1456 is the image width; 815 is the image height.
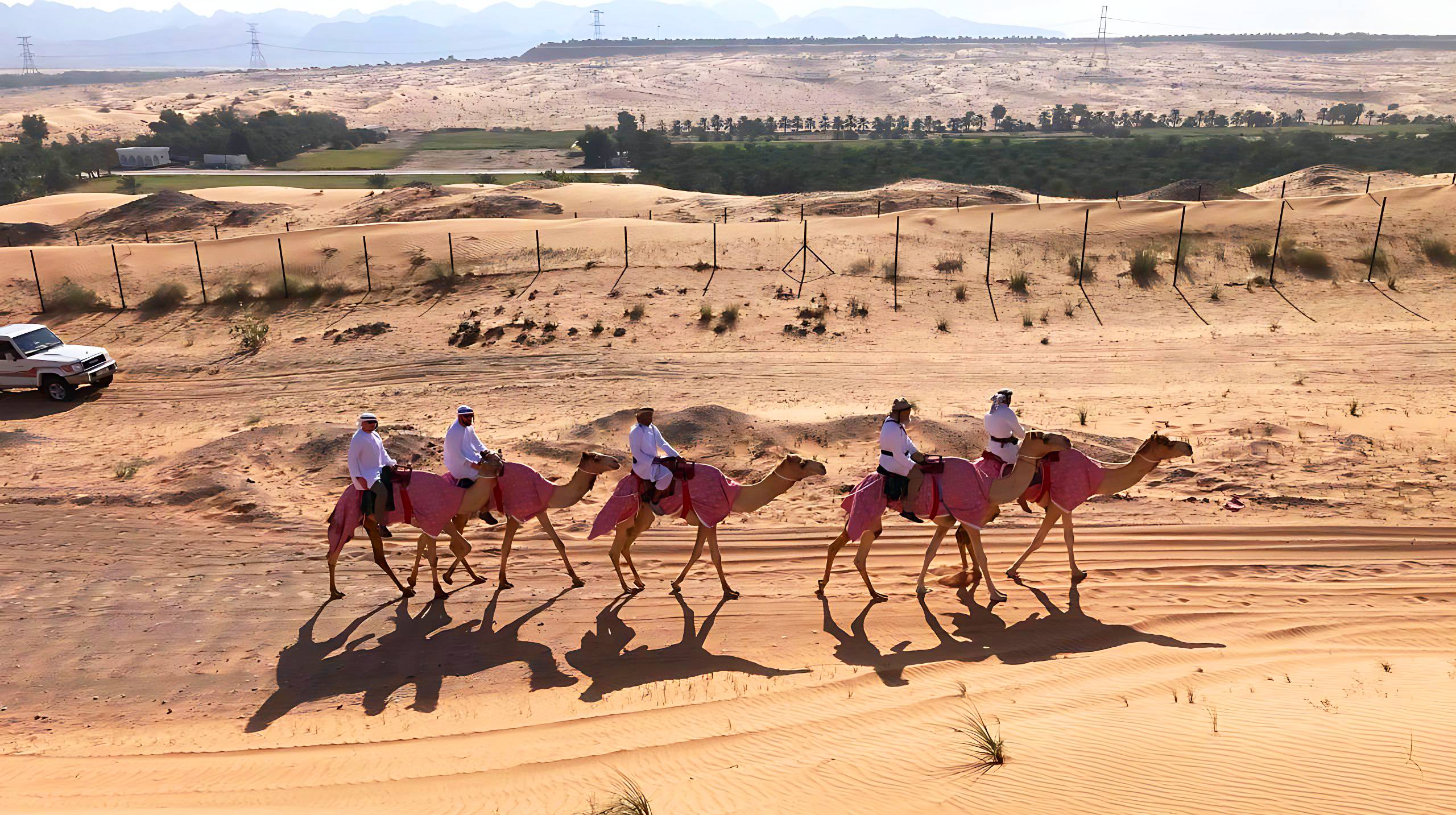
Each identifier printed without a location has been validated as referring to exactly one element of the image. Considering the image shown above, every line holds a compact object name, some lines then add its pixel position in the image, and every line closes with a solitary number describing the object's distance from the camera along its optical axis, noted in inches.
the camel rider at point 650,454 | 466.0
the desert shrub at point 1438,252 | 1238.3
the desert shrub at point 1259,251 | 1259.8
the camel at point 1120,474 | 475.2
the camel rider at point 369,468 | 465.1
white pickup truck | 927.0
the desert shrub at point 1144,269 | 1225.4
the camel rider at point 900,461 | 446.9
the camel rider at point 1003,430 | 468.4
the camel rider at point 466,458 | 476.7
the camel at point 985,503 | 454.3
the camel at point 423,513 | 467.5
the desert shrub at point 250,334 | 1090.7
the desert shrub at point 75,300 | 1277.1
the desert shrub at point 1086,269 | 1258.6
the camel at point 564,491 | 483.8
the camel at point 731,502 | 466.6
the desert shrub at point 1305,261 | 1223.5
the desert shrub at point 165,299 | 1274.6
